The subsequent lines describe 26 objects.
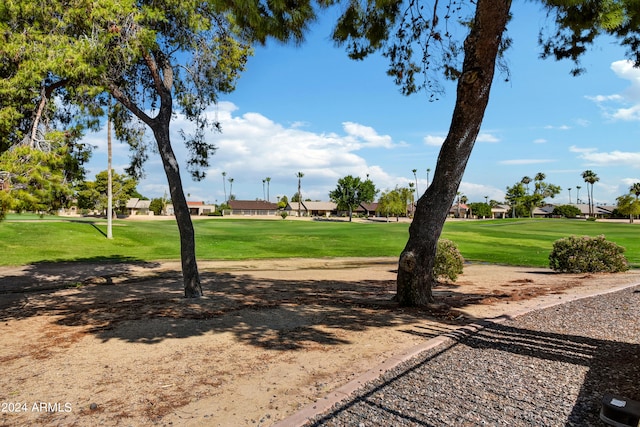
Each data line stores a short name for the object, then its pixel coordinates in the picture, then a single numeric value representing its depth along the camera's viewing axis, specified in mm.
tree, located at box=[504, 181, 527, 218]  111562
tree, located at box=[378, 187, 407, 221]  85625
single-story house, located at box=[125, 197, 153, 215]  97938
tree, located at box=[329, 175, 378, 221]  92875
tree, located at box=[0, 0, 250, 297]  7035
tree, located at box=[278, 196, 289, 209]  122438
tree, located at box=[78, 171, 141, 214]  55812
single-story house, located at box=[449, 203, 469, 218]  129288
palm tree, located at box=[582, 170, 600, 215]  114438
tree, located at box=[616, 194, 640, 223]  77125
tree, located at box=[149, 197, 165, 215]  95019
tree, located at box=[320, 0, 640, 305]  7492
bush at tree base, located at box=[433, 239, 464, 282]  12984
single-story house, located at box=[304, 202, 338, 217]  123375
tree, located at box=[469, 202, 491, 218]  121875
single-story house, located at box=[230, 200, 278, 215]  114806
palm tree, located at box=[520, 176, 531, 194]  115775
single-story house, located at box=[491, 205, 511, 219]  137788
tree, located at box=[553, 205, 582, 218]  113562
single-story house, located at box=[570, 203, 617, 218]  125825
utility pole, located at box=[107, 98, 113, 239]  28547
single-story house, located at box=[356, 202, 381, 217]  121600
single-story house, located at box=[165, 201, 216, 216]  116994
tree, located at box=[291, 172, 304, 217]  136375
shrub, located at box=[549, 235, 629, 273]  15039
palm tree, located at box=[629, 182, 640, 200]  89688
